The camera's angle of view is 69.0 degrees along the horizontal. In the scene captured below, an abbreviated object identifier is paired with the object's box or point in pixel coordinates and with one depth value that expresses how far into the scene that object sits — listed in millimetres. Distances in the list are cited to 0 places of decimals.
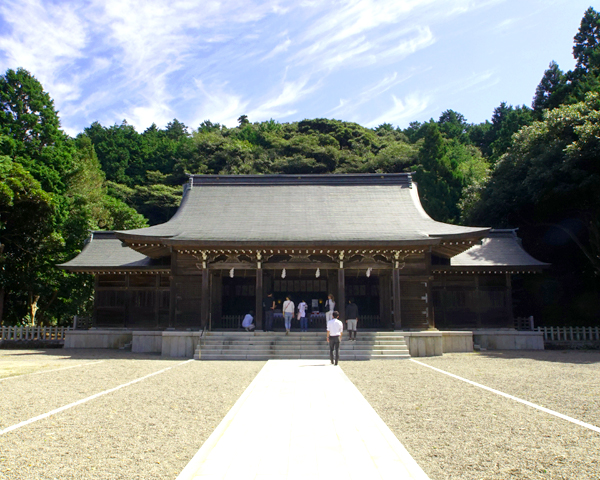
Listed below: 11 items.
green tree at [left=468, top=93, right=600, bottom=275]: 19734
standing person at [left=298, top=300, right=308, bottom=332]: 17156
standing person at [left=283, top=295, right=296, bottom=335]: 15586
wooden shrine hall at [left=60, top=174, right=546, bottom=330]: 16266
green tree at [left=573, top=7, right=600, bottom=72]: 31703
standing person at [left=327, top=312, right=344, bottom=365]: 11617
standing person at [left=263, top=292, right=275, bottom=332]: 16391
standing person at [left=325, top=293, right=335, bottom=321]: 14902
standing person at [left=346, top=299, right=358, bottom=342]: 14852
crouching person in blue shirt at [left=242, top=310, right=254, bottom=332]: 16922
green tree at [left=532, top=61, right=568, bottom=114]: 30719
